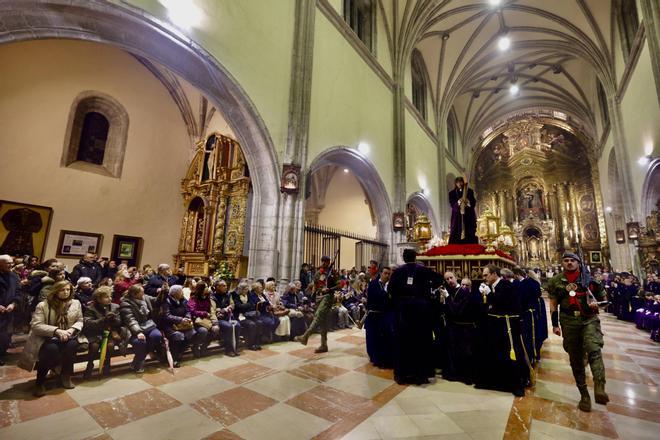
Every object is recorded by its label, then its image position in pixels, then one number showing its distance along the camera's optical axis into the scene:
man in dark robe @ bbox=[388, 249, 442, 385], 3.62
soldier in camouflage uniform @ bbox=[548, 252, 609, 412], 3.00
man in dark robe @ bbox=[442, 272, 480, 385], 3.67
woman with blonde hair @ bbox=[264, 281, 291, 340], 5.80
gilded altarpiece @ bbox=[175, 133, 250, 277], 10.95
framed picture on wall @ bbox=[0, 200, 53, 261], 8.38
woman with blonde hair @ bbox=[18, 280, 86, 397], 3.18
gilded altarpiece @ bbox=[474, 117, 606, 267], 23.36
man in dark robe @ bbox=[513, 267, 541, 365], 3.57
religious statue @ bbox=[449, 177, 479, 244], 7.64
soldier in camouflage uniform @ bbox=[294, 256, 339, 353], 4.96
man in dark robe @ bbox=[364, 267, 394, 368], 4.27
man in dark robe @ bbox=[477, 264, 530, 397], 3.34
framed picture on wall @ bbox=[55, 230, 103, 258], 9.35
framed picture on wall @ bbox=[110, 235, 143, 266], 10.42
